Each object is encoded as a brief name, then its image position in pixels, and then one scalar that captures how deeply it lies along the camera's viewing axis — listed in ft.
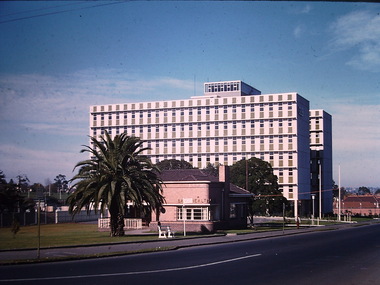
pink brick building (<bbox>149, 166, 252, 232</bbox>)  154.15
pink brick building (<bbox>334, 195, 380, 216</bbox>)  506.48
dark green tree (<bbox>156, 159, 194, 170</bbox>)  335.67
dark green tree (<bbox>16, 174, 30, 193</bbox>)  436.97
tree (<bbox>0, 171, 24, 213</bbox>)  197.57
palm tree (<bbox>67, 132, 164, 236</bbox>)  122.72
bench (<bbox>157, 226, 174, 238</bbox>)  123.36
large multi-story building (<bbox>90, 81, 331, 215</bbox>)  345.10
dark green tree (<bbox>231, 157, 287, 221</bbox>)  252.83
